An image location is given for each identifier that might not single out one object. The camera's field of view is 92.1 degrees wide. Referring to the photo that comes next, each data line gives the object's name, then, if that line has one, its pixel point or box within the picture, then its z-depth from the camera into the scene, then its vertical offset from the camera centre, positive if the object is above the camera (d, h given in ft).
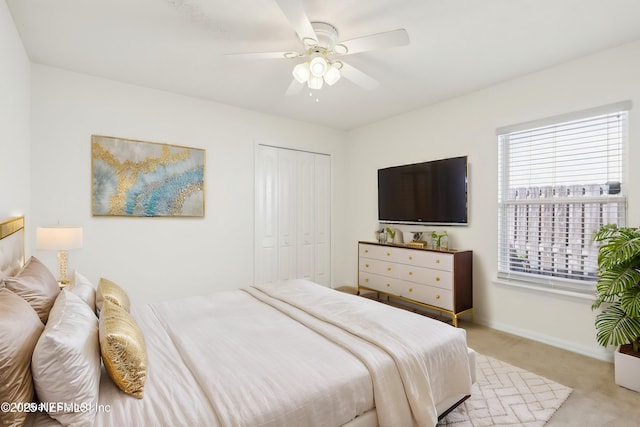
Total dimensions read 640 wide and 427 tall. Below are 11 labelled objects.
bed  3.75 -2.42
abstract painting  10.59 +1.23
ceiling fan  6.36 +3.76
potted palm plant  7.14 -2.06
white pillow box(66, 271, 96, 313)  5.84 -1.54
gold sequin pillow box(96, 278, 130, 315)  5.76 -1.63
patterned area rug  6.27 -4.23
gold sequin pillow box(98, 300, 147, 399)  4.00 -1.96
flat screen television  12.07 +0.81
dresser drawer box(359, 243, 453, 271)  11.28 -1.83
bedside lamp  8.42 -0.80
